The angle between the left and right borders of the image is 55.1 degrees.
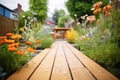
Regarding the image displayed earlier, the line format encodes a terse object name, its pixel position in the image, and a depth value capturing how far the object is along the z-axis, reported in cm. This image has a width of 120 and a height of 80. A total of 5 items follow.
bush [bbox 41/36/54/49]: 463
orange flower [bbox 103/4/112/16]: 262
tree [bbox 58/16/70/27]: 2109
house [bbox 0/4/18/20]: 1197
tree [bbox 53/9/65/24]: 2836
